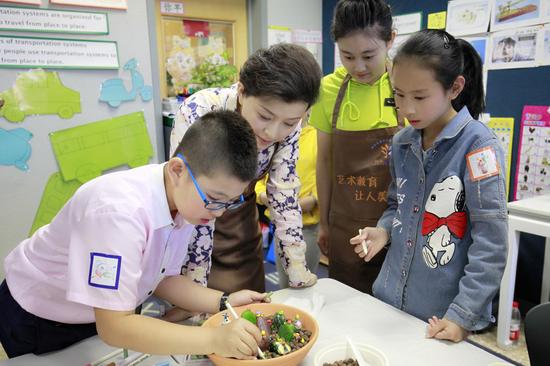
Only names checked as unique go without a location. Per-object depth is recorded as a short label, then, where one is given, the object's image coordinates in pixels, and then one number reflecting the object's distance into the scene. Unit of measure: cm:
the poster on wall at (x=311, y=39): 350
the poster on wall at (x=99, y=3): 195
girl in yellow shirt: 132
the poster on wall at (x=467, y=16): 244
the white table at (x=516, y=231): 189
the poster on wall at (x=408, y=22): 280
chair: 83
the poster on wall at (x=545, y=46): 219
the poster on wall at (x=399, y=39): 290
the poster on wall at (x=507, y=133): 245
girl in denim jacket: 95
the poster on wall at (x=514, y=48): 226
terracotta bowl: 76
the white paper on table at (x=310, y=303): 108
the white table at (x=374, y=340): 86
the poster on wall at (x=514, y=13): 222
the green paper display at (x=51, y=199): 208
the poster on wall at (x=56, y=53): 186
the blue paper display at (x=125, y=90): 215
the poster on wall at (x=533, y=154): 229
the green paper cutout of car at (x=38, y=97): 191
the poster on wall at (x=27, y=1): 181
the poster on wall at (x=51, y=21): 184
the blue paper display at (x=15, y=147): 193
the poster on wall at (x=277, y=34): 336
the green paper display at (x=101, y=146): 210
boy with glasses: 78
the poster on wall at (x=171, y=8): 279
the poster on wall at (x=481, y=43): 247
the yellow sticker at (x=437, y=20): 264
